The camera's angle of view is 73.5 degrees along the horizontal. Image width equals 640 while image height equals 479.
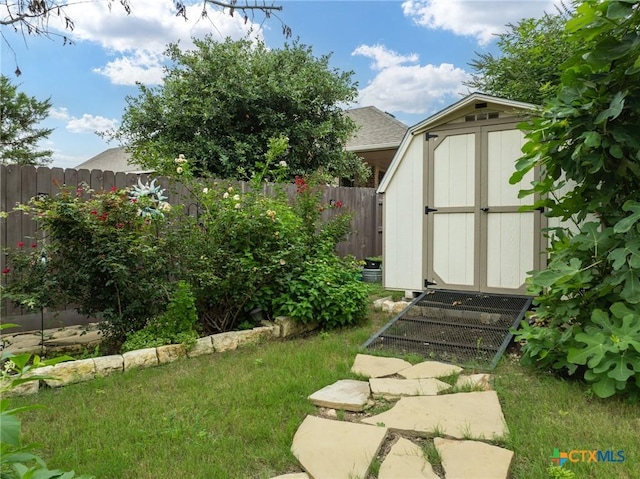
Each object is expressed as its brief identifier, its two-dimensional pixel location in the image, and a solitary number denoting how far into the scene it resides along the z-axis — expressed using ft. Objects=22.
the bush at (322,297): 14.33
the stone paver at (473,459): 6.16
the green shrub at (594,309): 8.27
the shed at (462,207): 15.23
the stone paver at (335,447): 6.42
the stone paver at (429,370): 10.31
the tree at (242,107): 30.30
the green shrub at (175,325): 12.14
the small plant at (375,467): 6.45
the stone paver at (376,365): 10.53
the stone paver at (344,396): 8.71
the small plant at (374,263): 25.32
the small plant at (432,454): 6.67
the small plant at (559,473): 5.86
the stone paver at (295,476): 6.27
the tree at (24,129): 50.11
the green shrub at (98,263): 11.31
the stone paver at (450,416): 7.46
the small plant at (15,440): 3.29
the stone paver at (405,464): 6.28
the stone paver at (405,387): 9.29
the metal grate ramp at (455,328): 11.82
